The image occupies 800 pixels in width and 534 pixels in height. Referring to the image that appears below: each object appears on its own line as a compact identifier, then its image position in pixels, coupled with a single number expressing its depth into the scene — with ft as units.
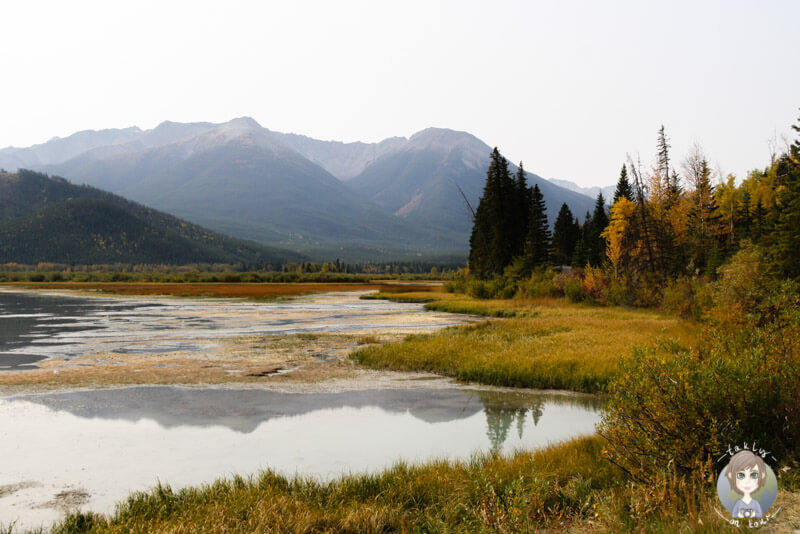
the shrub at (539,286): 200.95
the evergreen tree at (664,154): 212.43
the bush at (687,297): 108.99
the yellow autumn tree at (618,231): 187.38
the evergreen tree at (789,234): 118.32
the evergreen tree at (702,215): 189.35
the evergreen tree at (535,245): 221.87
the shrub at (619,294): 167.12
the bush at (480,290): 232.82
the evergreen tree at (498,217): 238.27
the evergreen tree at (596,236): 237.45
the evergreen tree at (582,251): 251.80
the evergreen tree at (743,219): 189.57
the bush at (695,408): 30.07
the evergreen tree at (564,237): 301.84
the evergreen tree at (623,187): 235.40
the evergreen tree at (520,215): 242.37
